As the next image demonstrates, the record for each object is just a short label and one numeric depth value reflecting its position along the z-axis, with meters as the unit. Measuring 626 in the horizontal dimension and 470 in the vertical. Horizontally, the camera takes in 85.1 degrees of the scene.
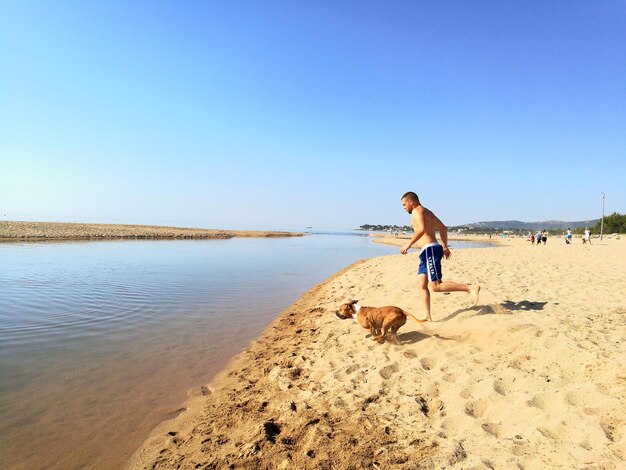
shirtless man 5.52
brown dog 5.23
